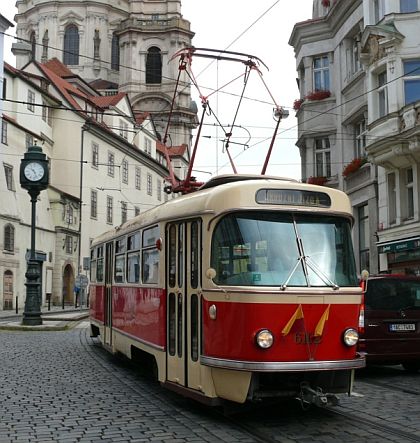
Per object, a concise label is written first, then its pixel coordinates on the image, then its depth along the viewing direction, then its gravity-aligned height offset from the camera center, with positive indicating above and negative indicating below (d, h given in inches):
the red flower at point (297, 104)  1205.1 +327.9
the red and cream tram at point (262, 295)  277.1 -1.5
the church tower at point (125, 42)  3144.7 +1181.5
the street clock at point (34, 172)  917.2 +161.2
